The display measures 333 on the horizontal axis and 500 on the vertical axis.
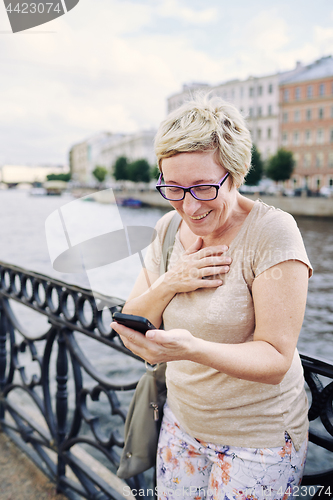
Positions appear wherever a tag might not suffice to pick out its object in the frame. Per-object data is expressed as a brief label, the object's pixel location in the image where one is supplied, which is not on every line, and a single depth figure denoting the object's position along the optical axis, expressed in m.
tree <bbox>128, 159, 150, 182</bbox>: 58.44
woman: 0.94
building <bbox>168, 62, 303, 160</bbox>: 48.81
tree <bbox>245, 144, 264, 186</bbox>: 37.78
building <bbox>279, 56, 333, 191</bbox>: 43.94
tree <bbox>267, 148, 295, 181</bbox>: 39.16
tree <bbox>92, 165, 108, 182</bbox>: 83.60
